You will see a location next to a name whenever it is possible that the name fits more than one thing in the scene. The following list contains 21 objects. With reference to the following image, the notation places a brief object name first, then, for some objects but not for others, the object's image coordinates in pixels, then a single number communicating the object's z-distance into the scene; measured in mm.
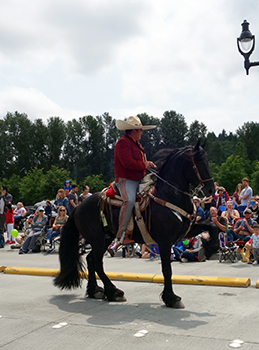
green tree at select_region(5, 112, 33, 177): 70625
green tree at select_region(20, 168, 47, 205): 51312
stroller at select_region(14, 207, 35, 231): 22041
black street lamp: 11017
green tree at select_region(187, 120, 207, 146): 69812
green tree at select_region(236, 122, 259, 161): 77438
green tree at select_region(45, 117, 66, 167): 72562
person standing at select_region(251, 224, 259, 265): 10632
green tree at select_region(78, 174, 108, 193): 58625
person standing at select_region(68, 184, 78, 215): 15166
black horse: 6297
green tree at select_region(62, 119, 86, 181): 73525
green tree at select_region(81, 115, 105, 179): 75062
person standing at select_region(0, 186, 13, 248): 16656
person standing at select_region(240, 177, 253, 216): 14398
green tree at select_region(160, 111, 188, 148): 71031
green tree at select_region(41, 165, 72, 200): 50000
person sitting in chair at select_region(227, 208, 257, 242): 11750
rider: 6492
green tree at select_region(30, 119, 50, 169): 71438
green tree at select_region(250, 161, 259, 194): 51250
